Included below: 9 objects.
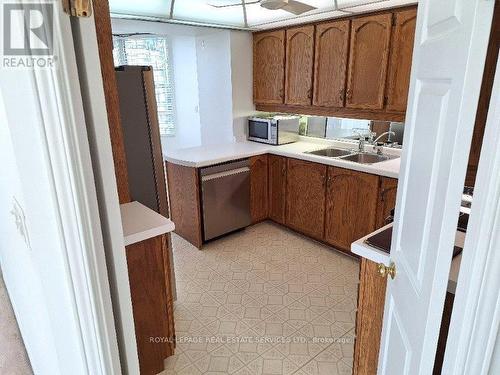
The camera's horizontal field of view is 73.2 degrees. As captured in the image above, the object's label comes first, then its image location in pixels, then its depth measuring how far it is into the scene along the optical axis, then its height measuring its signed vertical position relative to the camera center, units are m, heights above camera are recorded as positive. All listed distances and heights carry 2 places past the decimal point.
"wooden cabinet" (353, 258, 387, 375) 1.46 -0.97
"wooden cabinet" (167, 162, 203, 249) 3.13 -1.01
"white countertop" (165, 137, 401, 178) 2.81 -0.57
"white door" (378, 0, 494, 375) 0.70 -0.19
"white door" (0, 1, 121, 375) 0.64 -0.21
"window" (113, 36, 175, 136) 5.22 +0.56
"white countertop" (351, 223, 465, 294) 1.31 -0.63
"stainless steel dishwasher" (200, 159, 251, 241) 3.17 -0.98
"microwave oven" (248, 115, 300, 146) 3.67 -0.39
